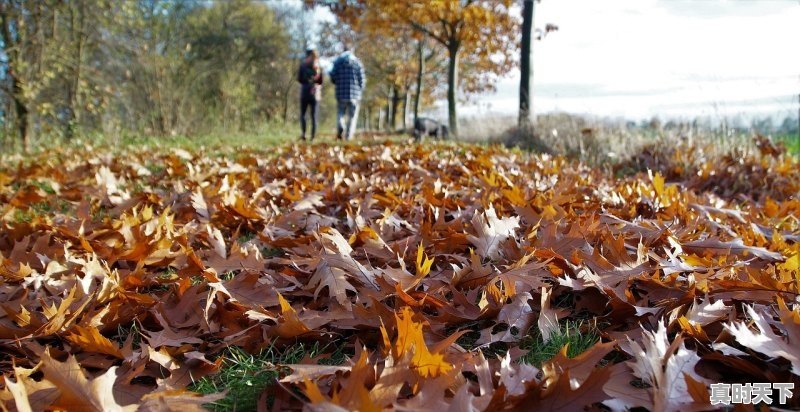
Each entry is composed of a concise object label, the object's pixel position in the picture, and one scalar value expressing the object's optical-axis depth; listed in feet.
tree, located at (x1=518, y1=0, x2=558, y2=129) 32.55
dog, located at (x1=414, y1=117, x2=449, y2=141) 38.85
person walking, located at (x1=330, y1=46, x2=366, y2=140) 32.96
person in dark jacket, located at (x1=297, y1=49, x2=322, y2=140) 32.55
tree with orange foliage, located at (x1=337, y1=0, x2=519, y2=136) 41.01
